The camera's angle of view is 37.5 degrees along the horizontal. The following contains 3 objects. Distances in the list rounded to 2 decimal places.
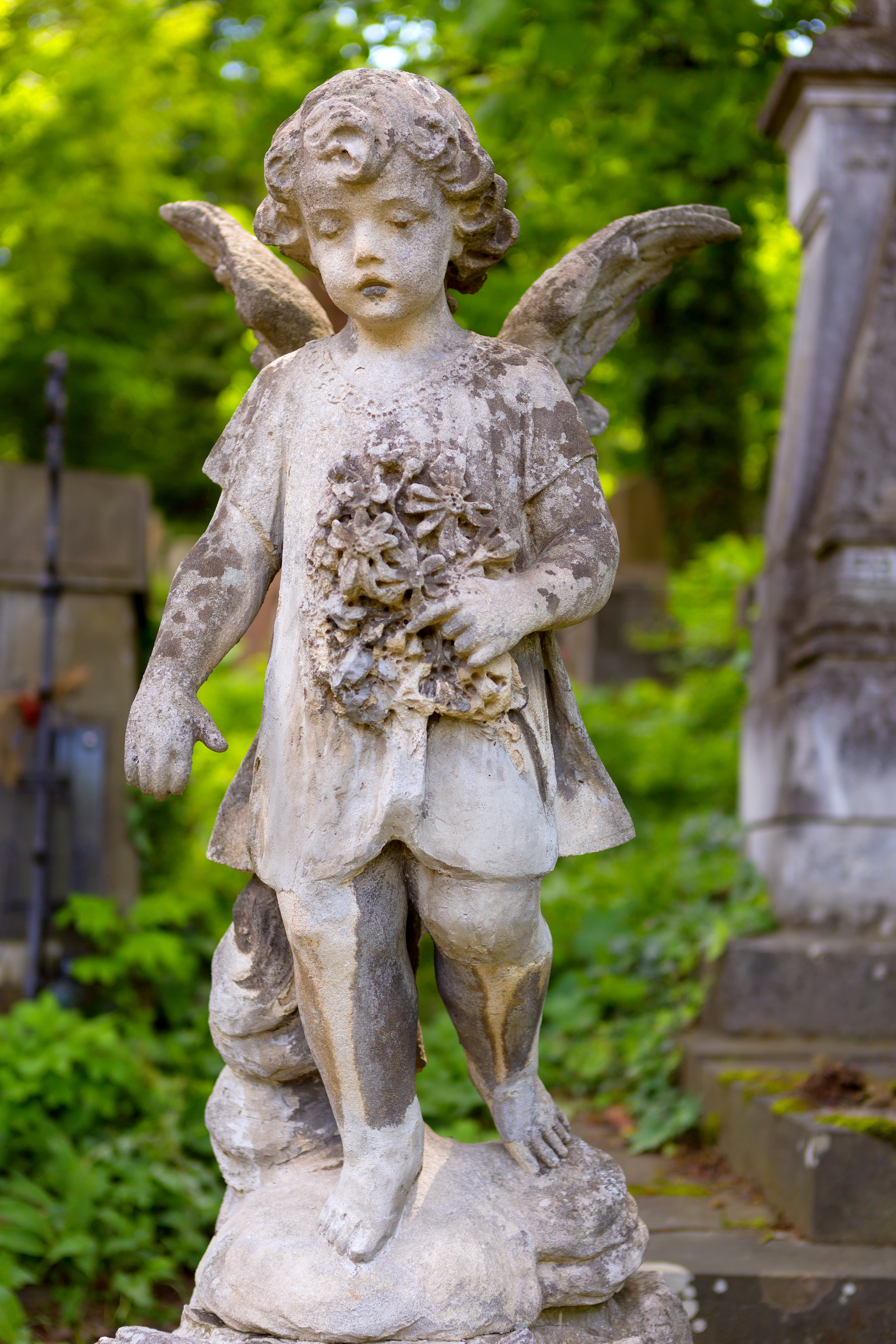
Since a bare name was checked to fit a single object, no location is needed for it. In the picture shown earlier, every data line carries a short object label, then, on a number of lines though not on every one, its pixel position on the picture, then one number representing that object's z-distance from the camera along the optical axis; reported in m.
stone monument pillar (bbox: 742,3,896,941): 4.59
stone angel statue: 2.01
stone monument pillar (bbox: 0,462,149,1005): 5.16
